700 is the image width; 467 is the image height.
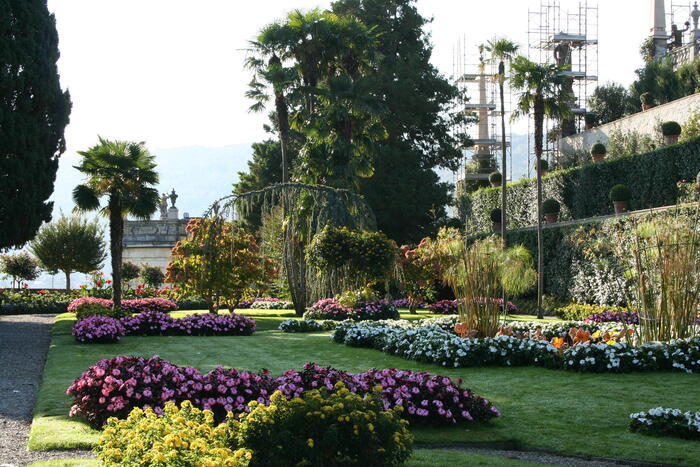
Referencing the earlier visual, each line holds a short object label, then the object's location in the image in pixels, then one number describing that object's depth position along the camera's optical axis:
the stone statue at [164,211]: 47.01
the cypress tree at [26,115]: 17.03
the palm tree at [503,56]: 23.11
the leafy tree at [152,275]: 32.84
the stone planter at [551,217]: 25.22
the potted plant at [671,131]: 22.36
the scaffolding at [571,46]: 42.00
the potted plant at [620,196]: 21.66
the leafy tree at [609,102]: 38.22
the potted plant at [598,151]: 27.59
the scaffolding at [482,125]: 45.72
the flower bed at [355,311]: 17.23
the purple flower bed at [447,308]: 21.22
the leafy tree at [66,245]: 28.88
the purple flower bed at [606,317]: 15.98
